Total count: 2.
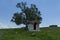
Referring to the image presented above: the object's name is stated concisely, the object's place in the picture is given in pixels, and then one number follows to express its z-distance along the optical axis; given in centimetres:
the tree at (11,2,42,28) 2262
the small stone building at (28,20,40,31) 2114
